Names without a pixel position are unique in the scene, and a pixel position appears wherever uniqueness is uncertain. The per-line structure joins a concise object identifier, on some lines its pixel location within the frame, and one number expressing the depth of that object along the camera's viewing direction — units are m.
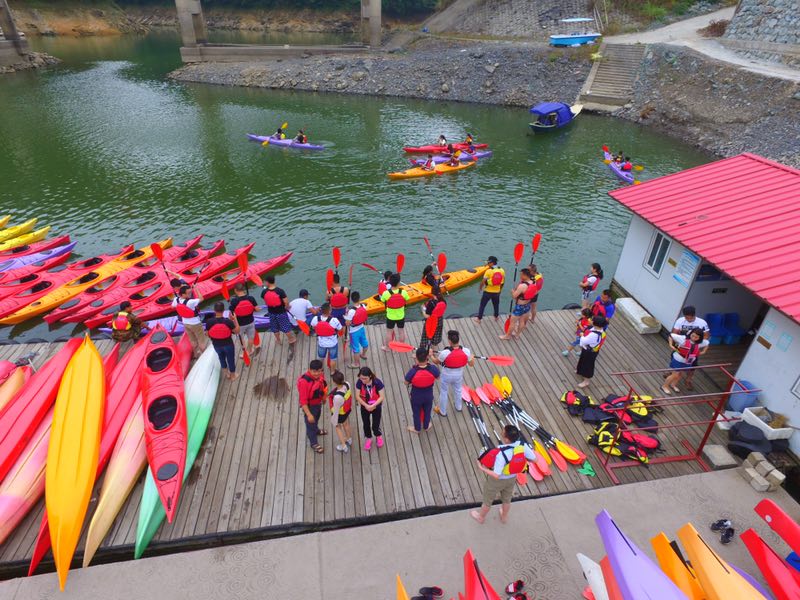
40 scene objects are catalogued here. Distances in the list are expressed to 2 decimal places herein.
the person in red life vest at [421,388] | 7.55
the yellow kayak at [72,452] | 6.72
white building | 8.24
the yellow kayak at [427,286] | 14.22
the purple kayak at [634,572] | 4.86
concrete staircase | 38.10
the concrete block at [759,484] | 7.51
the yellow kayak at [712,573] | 5.30
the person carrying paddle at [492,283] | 11.36
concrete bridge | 50.83
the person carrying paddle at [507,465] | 6.17
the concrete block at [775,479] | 7.45
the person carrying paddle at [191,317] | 10.29
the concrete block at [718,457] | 8.02
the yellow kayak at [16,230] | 18.42
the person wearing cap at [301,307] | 10.65
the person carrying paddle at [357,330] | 9.97
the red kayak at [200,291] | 13.71
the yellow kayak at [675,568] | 5.52
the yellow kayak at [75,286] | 13.99
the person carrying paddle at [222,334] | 9.30
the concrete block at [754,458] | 7.77
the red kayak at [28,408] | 7.90
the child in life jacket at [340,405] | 7.45
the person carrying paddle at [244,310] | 10.13
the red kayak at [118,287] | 13.87
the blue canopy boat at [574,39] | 42.06
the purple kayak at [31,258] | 16.16
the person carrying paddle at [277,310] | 10.38
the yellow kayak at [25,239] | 17.56
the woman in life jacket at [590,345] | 9.21
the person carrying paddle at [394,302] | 10.39
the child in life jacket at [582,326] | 9.88
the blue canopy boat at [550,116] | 32.81
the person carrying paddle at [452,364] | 8.12
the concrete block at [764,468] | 7.61
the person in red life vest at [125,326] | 11.17
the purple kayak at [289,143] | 29.45
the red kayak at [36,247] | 16.72
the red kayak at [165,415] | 7.34
